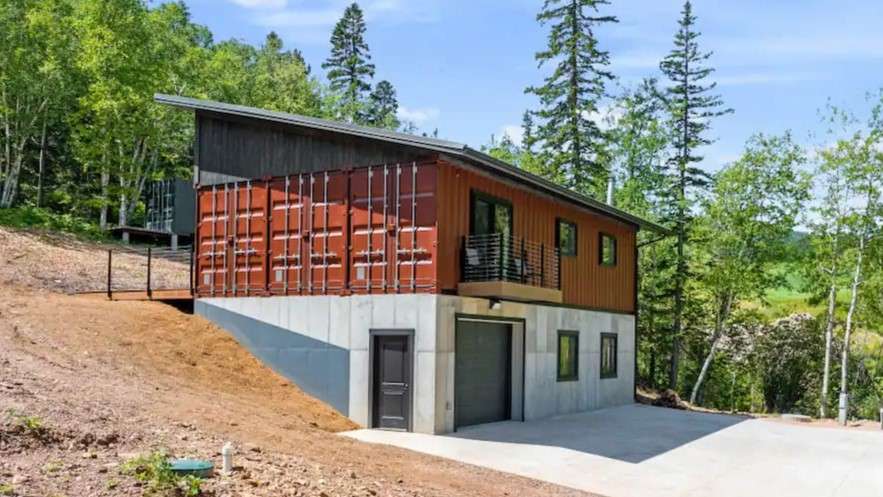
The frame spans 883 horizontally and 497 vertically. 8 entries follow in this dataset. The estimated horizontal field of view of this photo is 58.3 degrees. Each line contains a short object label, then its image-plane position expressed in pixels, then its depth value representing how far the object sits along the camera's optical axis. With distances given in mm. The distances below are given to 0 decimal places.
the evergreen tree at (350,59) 52406
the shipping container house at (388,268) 14742
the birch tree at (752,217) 29578
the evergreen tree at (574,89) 36500
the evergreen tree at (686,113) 34906
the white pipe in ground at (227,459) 7324
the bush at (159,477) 6445
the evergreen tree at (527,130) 37344
